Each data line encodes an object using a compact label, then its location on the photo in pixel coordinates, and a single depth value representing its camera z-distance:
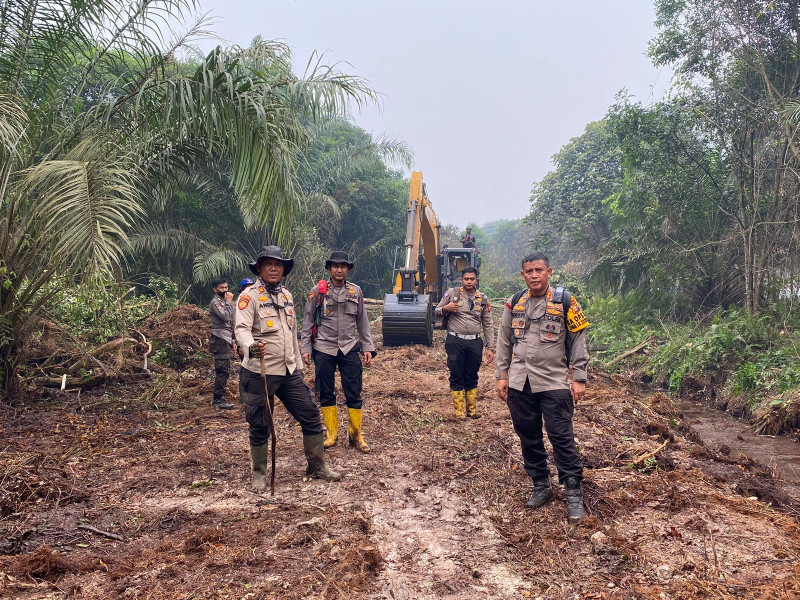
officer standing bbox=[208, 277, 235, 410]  7.69
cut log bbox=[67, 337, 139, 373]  7.89
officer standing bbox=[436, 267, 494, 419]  7.06
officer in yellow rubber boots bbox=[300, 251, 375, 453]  5.65
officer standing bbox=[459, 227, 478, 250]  17.83
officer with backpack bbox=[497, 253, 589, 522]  4.13
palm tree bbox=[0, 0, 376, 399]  5.56
